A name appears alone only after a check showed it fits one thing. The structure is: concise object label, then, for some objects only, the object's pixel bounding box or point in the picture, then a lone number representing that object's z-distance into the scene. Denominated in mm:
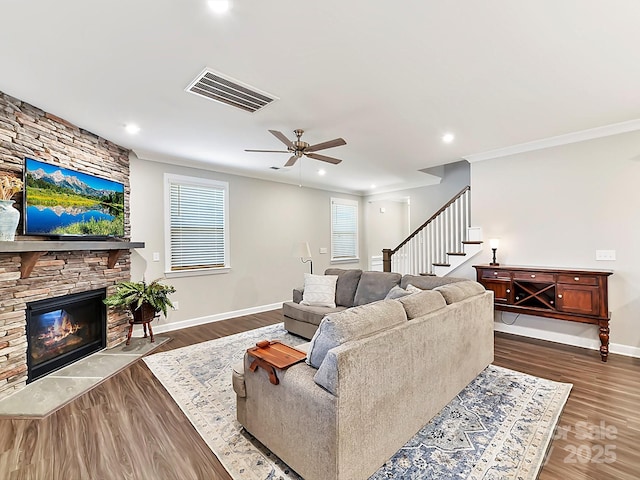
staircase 4855
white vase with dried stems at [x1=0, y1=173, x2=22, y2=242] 2648
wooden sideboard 3445
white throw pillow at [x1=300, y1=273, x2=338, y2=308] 4250
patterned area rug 1836
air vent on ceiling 2461
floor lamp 5181
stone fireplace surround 2787
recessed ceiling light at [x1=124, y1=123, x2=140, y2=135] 3445
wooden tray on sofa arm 1872
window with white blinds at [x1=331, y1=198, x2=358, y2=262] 7449
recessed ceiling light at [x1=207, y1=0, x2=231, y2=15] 1678
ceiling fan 3115
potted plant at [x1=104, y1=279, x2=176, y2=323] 3859
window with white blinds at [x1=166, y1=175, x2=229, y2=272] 4855
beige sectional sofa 1575
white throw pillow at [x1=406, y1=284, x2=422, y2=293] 3092
